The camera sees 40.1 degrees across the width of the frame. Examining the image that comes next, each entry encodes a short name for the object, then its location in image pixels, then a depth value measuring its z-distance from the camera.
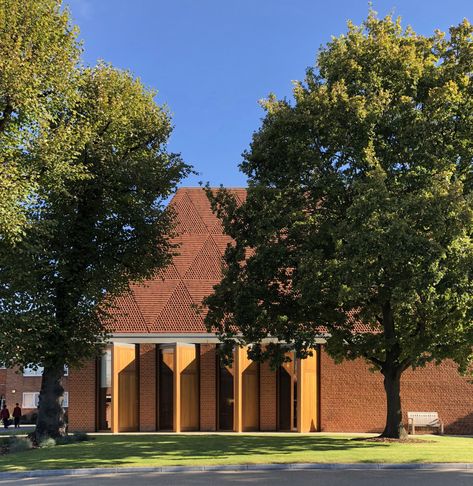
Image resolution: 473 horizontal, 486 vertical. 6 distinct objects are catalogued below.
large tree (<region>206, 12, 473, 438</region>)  16.47
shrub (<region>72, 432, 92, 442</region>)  23.41
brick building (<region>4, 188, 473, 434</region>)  30.19
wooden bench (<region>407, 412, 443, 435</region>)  29.25
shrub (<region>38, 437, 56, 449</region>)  21.39
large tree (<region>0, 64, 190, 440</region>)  21.14
